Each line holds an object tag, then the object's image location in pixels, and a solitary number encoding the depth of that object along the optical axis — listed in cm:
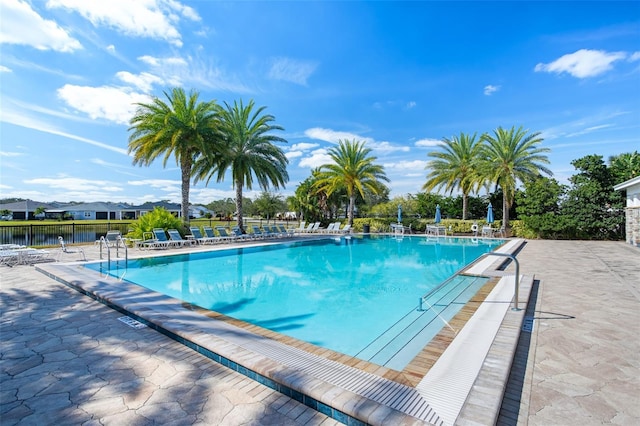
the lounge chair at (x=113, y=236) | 1232
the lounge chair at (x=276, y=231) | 1997
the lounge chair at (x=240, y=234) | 1747
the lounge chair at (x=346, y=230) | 2333
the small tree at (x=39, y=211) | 4456
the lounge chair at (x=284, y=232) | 2080
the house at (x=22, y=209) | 4490
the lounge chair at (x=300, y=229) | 2320
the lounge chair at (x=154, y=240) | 1367
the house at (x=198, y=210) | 7172
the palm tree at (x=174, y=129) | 1594
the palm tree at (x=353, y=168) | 2405
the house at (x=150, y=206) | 5688
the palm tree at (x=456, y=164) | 2395
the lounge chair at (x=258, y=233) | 1856
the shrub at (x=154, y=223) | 1456
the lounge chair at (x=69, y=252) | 1043
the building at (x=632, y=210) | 1493
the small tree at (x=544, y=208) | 1850
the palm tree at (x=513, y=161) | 2030
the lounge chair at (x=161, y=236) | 1376
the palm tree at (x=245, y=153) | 1898
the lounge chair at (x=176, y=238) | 1411
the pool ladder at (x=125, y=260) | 941
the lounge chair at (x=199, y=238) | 1540
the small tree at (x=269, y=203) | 4266
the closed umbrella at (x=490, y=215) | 2045
